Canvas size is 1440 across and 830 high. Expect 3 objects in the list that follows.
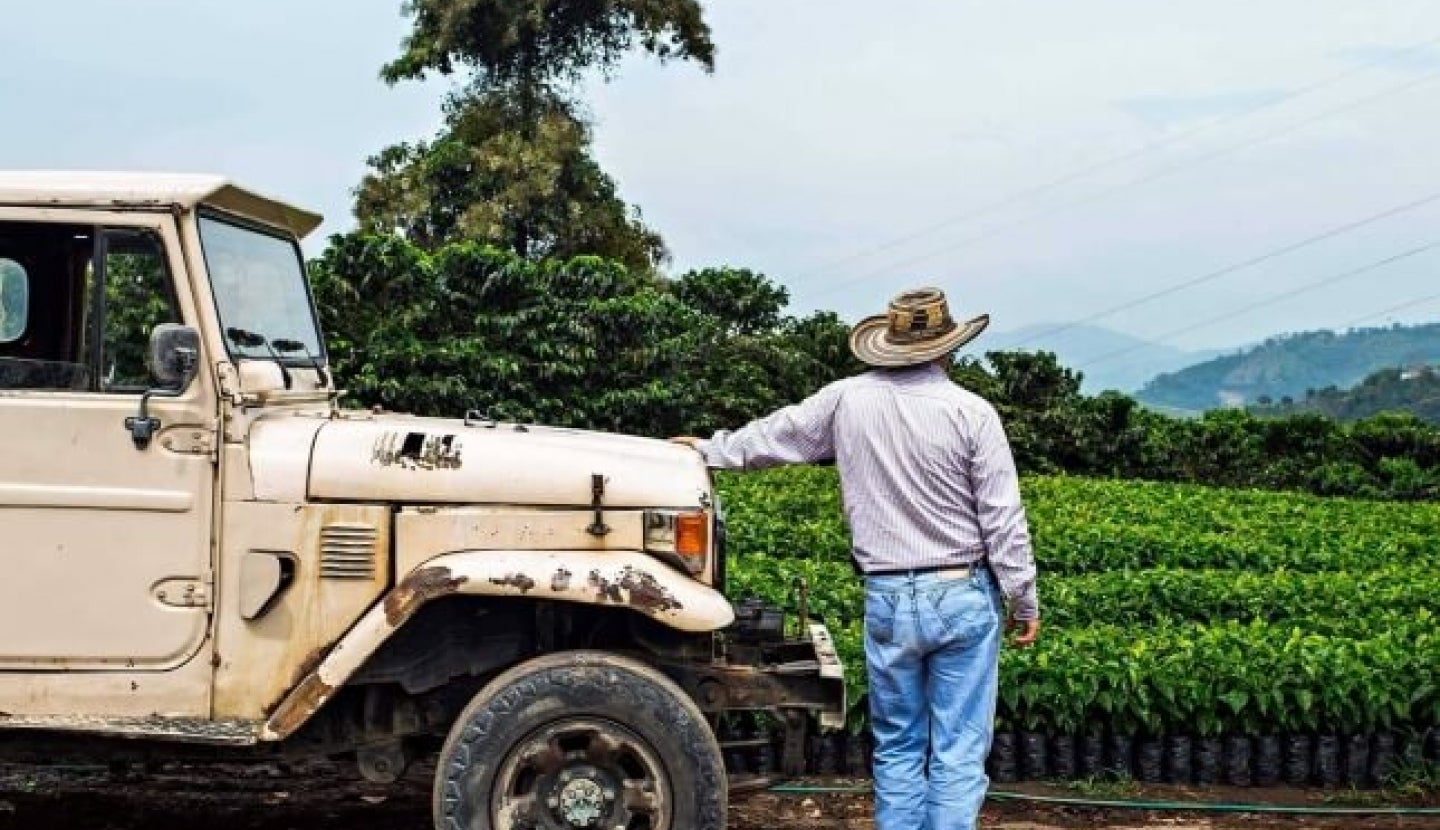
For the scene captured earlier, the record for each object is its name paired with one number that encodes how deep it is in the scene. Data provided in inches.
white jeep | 225.9
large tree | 1242.0
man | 231.8
